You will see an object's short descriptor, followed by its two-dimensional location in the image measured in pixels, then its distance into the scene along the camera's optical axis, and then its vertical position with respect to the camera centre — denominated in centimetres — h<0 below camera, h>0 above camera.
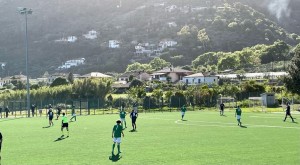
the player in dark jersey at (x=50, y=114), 4078 -35
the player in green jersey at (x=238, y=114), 3634 -61
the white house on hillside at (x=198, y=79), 11962 +749
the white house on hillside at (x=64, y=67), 19710 +1832
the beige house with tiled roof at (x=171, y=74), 13734 +1006
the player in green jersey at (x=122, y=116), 3609 -58
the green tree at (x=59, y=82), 10269 +624
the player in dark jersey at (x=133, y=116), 3416 -57
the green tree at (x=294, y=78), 6472 +375
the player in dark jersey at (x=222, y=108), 5378 -17
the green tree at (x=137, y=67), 17375 +1557
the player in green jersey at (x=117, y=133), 2100 -111
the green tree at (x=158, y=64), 17789 +1698
